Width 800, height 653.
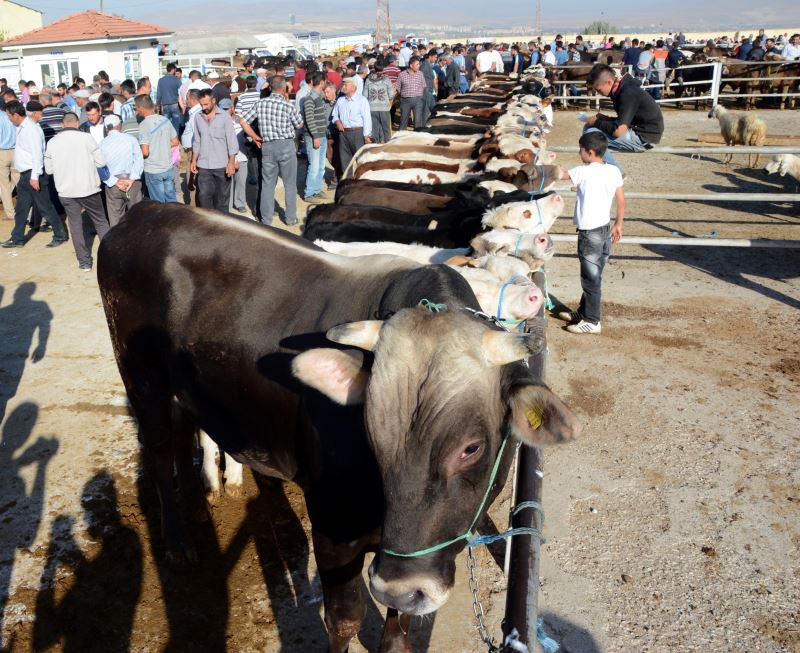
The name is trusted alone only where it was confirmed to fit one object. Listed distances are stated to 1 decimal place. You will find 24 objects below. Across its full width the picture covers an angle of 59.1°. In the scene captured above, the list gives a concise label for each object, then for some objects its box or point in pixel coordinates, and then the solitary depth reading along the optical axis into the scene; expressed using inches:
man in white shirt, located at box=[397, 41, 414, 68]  1086.7
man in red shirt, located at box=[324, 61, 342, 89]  733.9
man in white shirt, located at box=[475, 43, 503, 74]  1108.5
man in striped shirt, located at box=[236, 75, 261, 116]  475.8
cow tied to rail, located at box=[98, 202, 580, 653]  92.7
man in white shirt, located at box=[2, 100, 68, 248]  423.8
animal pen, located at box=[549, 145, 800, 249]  330.3
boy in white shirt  284.8
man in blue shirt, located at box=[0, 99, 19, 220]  461.4
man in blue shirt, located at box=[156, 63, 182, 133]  676.7
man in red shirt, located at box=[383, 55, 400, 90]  753.0
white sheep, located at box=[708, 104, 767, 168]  670.5
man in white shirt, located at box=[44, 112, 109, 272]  369.1
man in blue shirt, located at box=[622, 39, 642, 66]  1043.3
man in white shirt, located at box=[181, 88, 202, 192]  412.6
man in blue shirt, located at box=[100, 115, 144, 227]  378.3
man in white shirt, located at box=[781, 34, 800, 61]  1076.5
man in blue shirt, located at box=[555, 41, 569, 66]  1261.3
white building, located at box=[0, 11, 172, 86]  1242.0
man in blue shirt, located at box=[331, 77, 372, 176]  514.6
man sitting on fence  327.0
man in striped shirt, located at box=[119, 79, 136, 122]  484.7
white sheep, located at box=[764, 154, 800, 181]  510.3
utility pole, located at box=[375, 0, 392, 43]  2795.5
